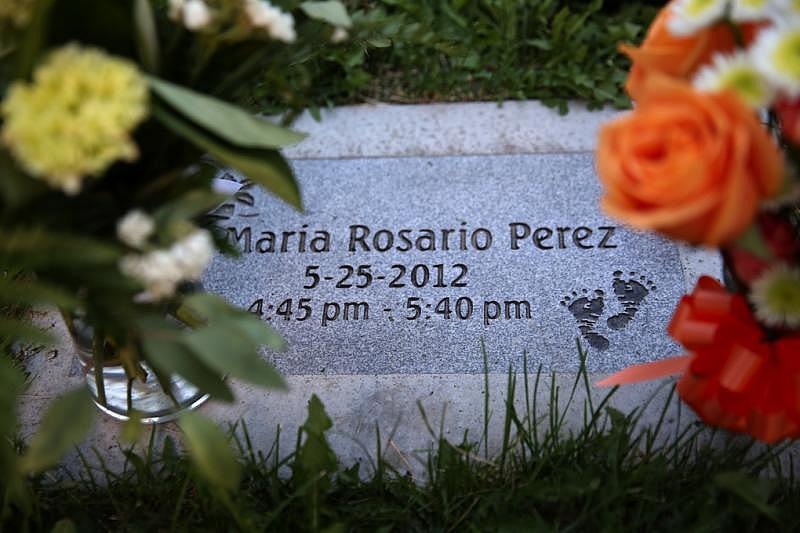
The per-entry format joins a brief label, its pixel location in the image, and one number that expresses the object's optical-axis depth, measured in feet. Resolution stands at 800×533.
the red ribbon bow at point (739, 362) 2.28
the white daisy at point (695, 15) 2.00
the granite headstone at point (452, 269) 2.92
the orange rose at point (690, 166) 1.75
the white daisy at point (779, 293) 2.17
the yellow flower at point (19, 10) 1.94
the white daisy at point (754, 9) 1.94
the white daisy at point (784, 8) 1.92
